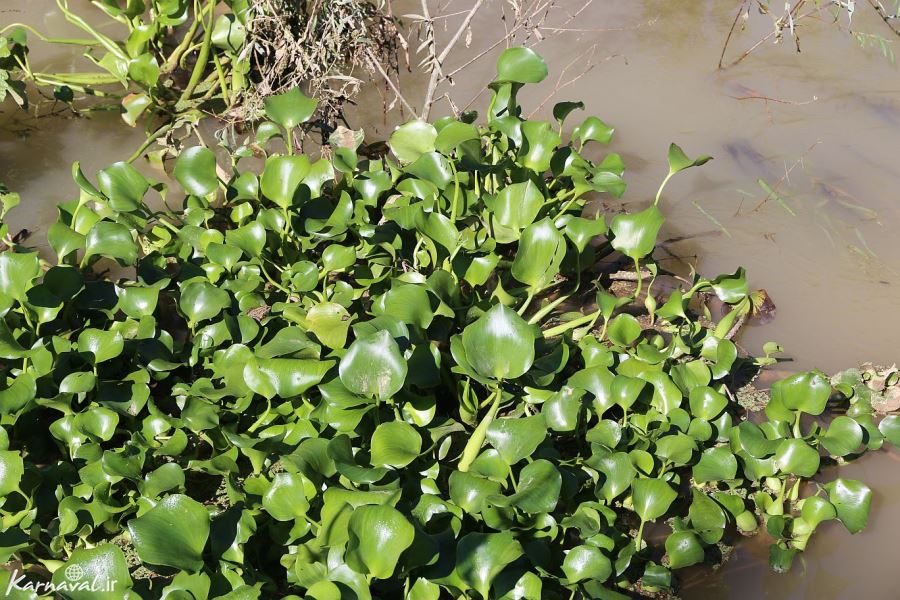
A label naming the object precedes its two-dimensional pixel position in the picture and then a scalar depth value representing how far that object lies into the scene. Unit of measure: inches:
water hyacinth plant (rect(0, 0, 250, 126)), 105.4
